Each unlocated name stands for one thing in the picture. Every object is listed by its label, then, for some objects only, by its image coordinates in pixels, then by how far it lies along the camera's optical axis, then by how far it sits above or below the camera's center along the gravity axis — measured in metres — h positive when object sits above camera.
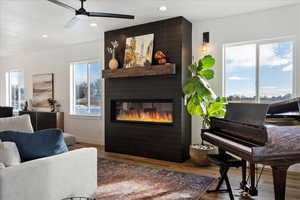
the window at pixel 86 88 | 5.65 +0.23
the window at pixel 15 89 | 7.33 +0.27
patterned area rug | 2.61 -1.22
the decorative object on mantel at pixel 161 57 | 4.01 +0.75
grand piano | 1.90 -0.41
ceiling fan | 2.87 +1.14
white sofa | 1.51 -0.67
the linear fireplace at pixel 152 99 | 3.98 -0.05
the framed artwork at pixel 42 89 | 6.43 +0.24
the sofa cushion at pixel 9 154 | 1.71 -0.48
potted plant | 3.66 -0.05
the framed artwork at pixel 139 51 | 4.23 +0.94
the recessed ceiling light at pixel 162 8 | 3.52 +1.49
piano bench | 2.32 -0.75
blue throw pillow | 1.90 -0.42
